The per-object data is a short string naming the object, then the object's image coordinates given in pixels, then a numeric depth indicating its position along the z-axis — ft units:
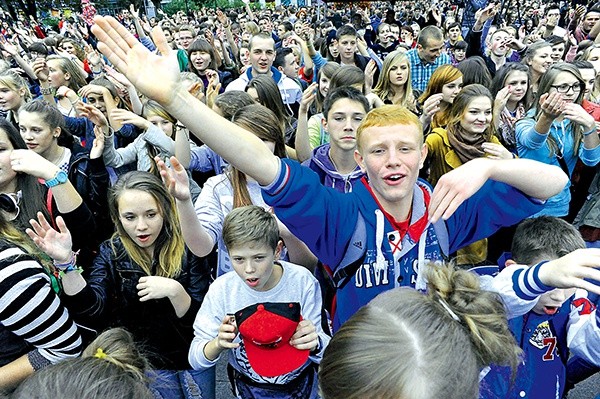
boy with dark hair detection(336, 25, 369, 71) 18.63
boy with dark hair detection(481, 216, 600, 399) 5.55
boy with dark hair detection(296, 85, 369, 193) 8.50
